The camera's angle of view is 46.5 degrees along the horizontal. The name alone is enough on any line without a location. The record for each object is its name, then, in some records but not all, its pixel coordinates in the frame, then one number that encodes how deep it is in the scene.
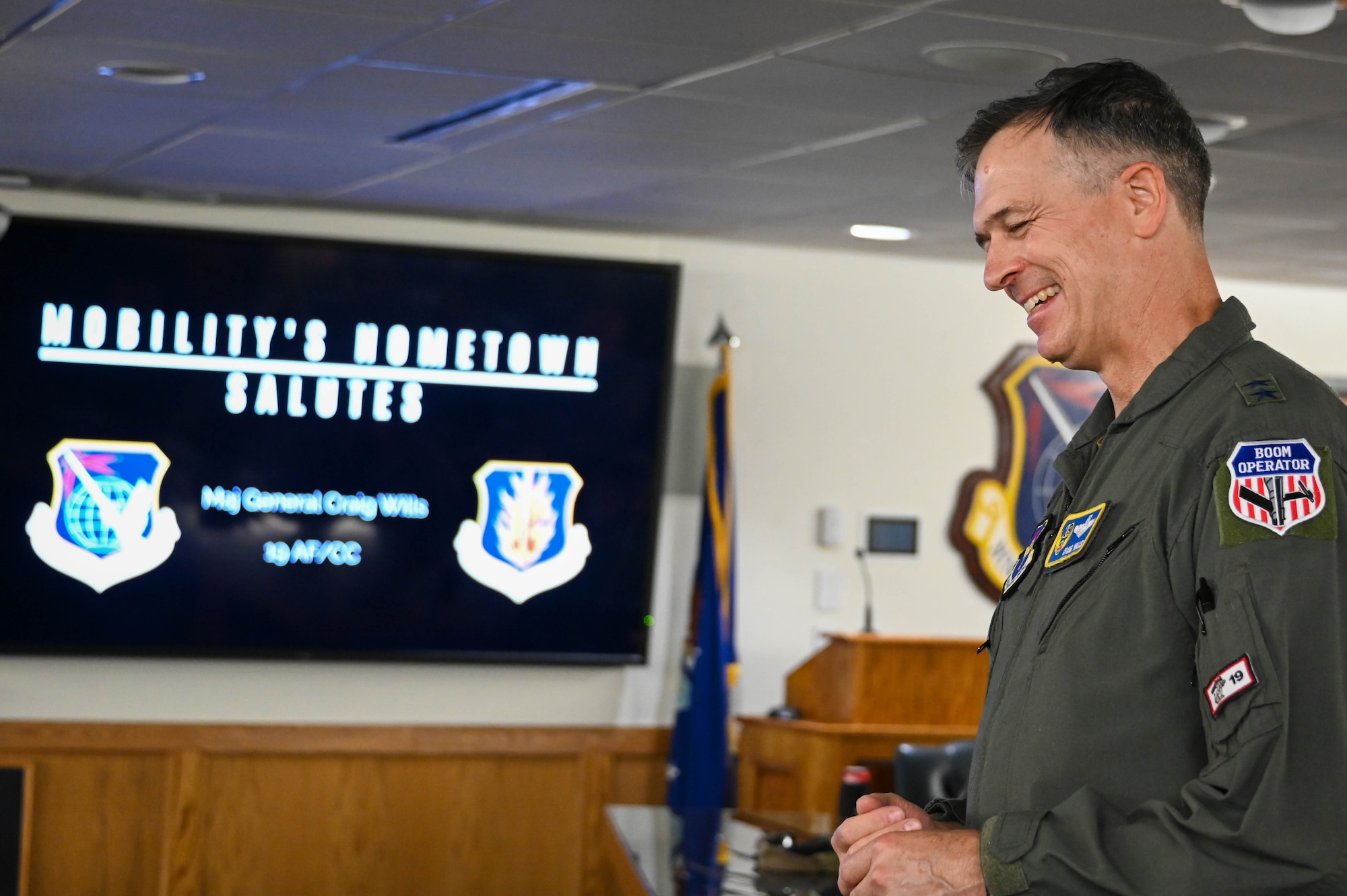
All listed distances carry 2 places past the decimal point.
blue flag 5.64
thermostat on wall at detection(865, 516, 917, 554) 6.10
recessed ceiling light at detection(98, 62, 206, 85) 3.49
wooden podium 5.21
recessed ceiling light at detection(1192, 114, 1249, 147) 3.54
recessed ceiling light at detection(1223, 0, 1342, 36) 2.61
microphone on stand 6.05
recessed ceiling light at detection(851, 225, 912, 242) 5.44
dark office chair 4.25
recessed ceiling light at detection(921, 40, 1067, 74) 3.02
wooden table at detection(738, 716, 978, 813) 5.20
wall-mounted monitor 5.12
